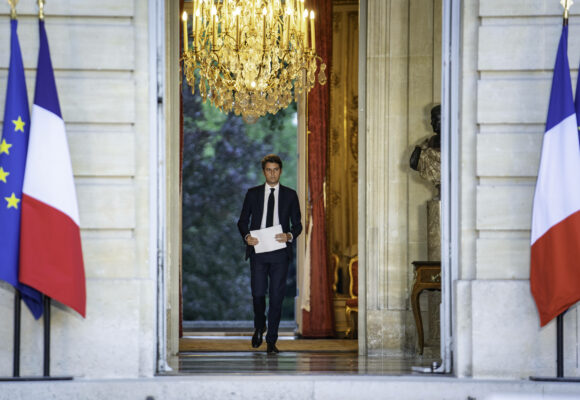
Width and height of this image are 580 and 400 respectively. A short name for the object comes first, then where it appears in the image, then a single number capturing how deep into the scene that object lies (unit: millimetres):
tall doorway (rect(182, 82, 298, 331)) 33437
